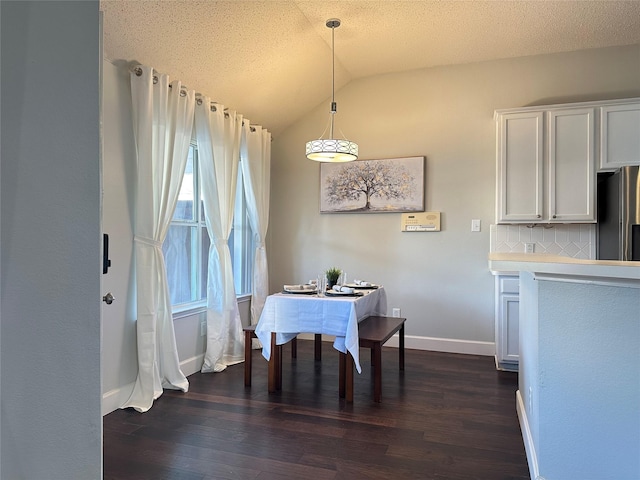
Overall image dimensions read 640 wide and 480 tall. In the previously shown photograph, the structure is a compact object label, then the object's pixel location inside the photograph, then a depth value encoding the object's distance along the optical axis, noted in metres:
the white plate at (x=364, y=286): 3.75
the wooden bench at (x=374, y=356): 3.02
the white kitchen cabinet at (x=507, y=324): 3.75
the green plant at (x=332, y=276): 3.56
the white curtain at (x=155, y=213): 3.00
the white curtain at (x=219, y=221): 3.73
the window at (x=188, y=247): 3.64
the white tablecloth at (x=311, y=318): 3.01
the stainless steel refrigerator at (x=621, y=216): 3.33
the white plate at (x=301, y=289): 3.41
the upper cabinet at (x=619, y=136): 3.63
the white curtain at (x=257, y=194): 4.45
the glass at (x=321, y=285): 3.39
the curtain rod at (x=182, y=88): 2.97
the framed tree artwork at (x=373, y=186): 4.50
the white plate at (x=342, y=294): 3.30
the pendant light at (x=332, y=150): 3.11
